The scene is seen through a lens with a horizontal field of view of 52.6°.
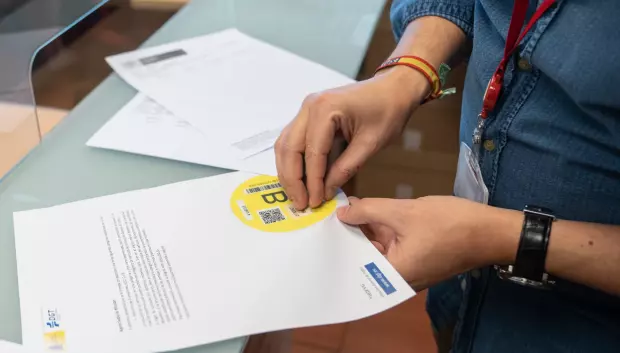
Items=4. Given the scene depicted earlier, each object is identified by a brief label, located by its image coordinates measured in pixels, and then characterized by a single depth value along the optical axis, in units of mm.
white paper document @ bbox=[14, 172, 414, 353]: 476
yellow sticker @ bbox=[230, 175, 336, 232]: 584
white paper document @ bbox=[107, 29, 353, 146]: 768
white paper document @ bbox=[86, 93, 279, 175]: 688
